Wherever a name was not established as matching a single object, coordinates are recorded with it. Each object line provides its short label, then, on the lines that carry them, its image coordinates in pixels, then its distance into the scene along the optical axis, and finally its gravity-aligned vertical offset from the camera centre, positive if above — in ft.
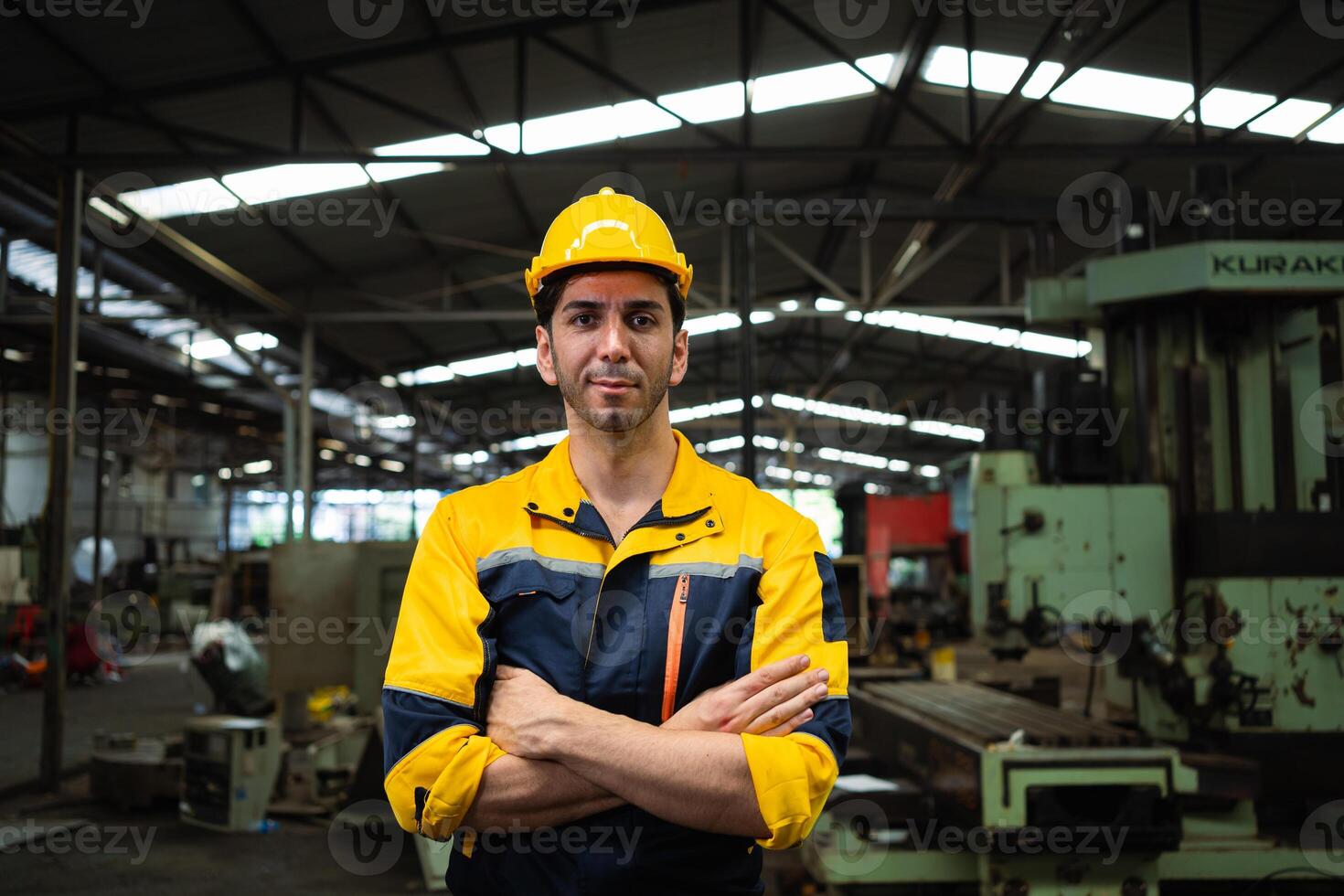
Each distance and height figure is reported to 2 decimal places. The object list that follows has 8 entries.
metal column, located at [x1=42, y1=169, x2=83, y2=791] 20.89 +1.04
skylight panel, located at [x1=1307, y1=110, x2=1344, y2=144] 25.15 +10.36
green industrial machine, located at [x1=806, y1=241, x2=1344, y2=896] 11.38 -1.02
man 4.42 -0.54
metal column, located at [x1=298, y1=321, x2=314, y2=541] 34.40 +3.82
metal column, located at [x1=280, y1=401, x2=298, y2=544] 34.53 +2.48
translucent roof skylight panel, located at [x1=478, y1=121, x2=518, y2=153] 25.94 +10.51
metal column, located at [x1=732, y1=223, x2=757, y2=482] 21.21 +4.10
